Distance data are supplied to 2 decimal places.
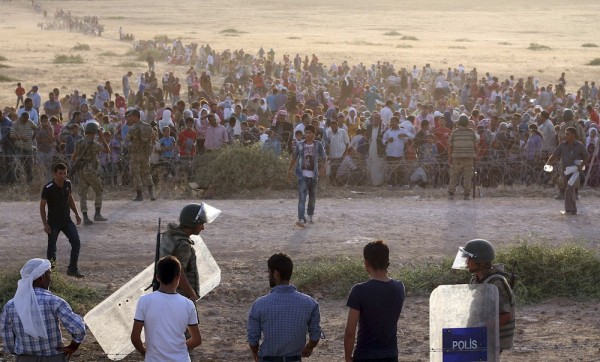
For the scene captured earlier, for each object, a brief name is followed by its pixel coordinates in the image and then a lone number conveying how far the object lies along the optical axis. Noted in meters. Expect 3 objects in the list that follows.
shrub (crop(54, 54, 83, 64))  50.97
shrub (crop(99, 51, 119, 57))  56.85
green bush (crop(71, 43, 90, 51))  60.44
